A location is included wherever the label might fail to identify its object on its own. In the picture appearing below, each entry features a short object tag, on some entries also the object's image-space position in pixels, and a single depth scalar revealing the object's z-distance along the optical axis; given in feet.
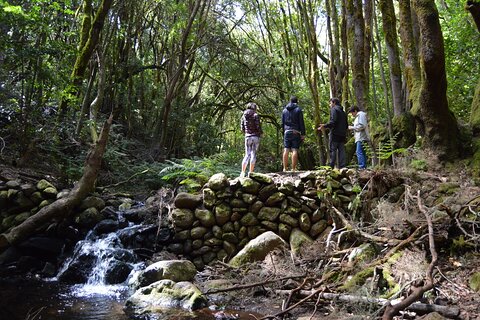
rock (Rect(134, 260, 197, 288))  22.27
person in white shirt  30.25
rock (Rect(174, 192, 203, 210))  28.48
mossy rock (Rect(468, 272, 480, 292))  15.00
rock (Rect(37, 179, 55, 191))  31.11
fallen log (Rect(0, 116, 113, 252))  27.14
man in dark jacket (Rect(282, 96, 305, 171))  30.91
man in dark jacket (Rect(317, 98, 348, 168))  30.58
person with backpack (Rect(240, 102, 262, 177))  30.50
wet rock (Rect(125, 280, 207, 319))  18.49
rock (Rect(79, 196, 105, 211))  30.78
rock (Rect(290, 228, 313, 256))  24.55
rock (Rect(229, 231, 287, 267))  23.59
